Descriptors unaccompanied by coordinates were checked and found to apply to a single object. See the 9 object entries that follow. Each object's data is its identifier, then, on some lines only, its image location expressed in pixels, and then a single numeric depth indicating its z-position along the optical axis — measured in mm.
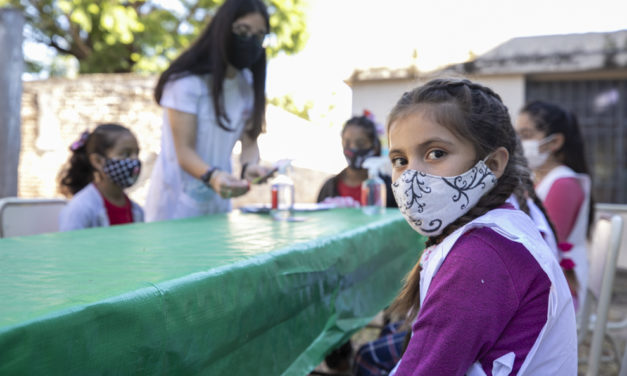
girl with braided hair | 809
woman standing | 2248
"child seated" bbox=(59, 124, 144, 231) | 2238
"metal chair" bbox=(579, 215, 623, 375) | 1910
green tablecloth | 669
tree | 10155
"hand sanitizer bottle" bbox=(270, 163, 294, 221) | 2088
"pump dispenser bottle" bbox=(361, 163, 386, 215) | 2415
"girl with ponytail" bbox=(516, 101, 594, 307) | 2357
